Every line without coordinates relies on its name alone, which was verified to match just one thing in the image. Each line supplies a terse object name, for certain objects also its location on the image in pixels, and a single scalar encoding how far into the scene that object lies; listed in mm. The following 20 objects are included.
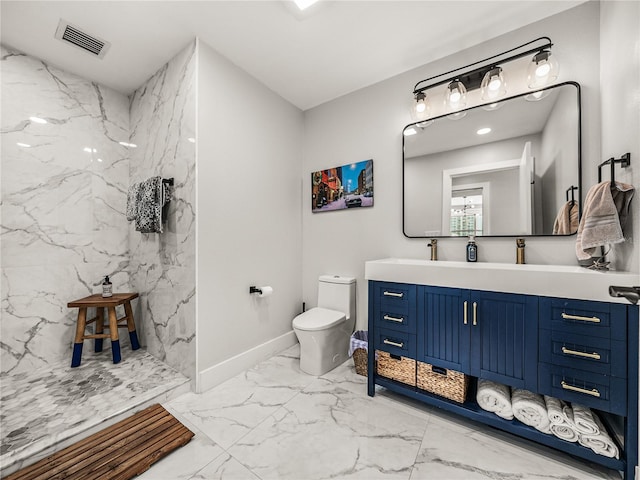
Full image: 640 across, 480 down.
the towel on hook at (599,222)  1283
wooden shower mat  1262
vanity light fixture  1709
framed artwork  2488
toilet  2146
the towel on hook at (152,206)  2053
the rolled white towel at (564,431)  1294
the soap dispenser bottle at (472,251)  1922
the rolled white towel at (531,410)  1358
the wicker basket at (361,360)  2168
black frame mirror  1695
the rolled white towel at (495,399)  1460
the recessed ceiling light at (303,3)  1621
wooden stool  2115
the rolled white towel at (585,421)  1255
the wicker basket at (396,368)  1784
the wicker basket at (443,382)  1613
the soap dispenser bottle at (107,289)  2299
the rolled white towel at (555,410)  1324
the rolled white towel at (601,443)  1210
